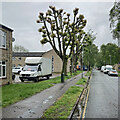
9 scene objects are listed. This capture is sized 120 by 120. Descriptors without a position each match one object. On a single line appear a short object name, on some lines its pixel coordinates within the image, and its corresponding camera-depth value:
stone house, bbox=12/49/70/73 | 49.50
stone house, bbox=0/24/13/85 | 14.89
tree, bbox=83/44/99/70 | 45.55
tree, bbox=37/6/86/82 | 24.56
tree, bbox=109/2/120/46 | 25.38
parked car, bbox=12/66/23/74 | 36.06
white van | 19.72
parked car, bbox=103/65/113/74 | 45.72
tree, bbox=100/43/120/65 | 66.31
